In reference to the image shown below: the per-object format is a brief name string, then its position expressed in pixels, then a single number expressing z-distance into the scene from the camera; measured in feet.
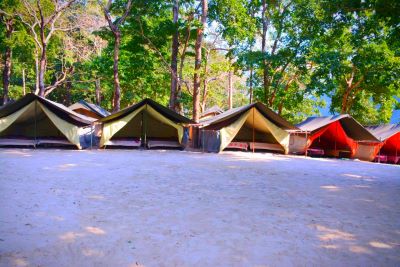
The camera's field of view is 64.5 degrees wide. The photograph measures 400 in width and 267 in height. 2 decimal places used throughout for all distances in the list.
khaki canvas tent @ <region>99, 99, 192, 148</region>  40.63
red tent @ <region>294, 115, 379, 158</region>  43.78
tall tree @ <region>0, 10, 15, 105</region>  59.67
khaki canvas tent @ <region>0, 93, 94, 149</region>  37.68
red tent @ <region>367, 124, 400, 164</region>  44.75
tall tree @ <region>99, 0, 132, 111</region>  48.39
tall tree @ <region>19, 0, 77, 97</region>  53.72
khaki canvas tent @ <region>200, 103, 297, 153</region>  40.88
